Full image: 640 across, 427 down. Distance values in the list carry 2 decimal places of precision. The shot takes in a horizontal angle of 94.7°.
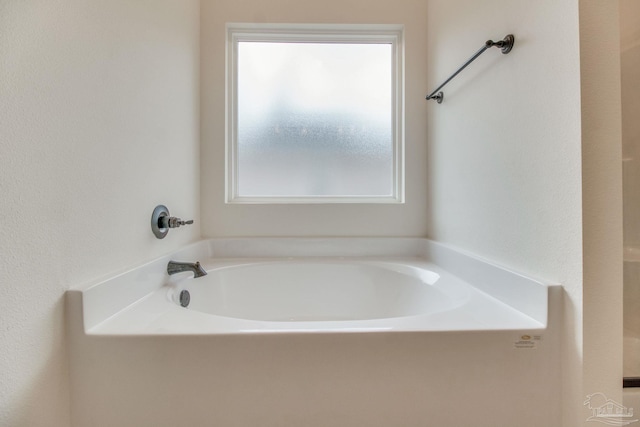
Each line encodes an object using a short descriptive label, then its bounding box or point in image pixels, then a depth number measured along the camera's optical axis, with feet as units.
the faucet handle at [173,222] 3.98
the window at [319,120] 5.80
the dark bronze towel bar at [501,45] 3.08
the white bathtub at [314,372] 2.35
